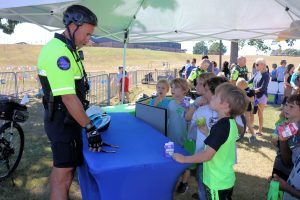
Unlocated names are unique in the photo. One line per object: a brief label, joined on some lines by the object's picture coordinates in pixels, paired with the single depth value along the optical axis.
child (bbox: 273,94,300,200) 2.20
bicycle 3.08
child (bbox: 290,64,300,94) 6.37
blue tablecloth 1.85
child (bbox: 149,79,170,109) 3.44
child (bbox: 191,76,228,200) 2.39
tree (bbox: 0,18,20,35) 10.62
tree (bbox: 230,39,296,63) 20.97
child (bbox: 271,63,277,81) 11.00
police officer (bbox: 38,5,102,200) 1.86
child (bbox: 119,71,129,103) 9.56
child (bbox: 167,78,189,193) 3.01
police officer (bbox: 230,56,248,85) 6.38
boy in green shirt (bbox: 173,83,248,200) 1.81
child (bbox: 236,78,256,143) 5.30
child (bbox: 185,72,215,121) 2.75
